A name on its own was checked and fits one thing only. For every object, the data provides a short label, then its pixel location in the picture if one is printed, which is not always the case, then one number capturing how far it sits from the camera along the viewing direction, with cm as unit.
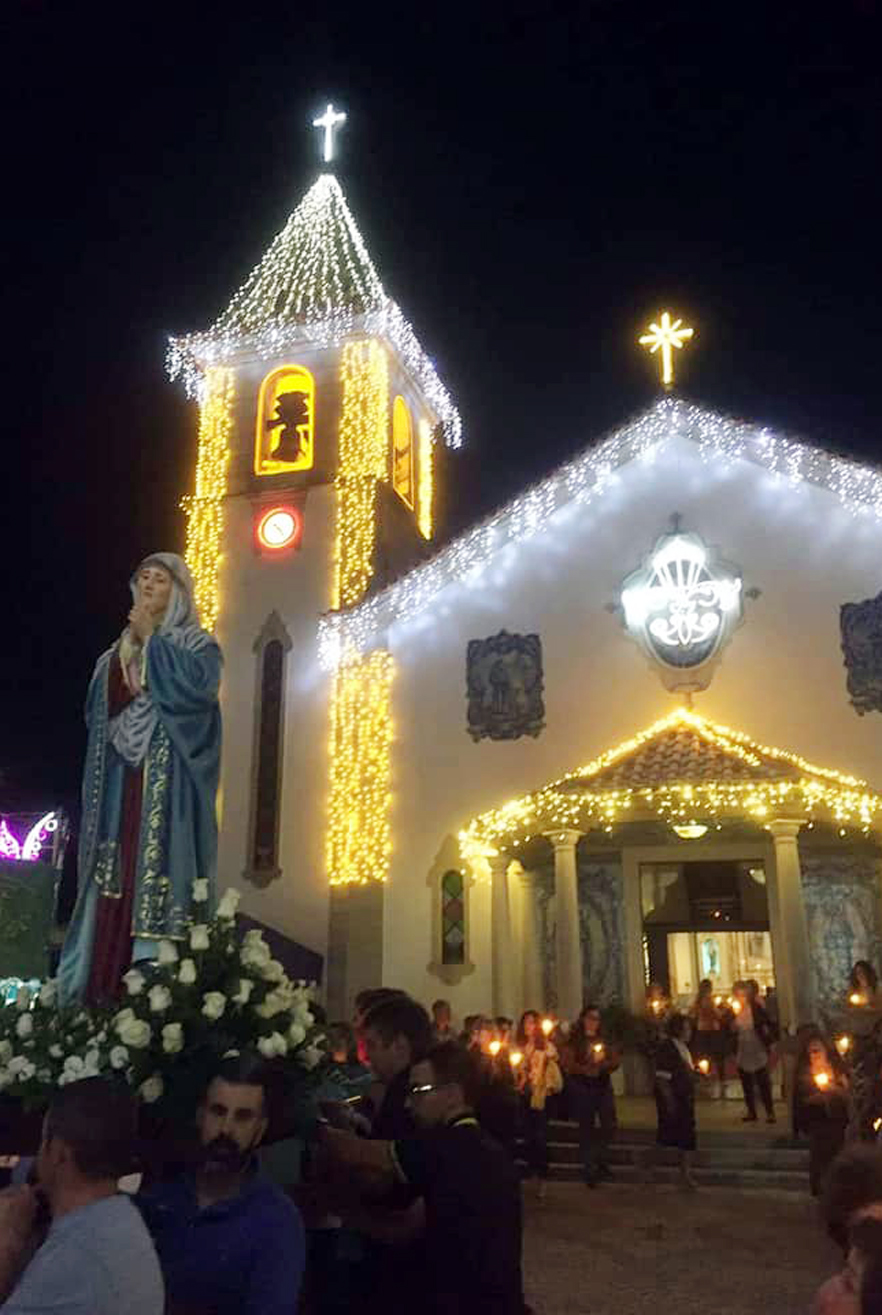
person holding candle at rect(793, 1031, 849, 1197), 1052
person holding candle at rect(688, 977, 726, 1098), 1672
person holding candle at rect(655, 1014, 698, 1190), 1216
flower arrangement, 441
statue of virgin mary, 596
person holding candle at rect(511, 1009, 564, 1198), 1273
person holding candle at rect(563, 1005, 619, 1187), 1259
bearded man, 338
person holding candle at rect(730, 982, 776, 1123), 1427
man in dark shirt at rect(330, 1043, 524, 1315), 354
